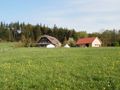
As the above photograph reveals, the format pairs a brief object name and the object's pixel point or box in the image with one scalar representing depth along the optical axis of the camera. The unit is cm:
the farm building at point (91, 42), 6088
